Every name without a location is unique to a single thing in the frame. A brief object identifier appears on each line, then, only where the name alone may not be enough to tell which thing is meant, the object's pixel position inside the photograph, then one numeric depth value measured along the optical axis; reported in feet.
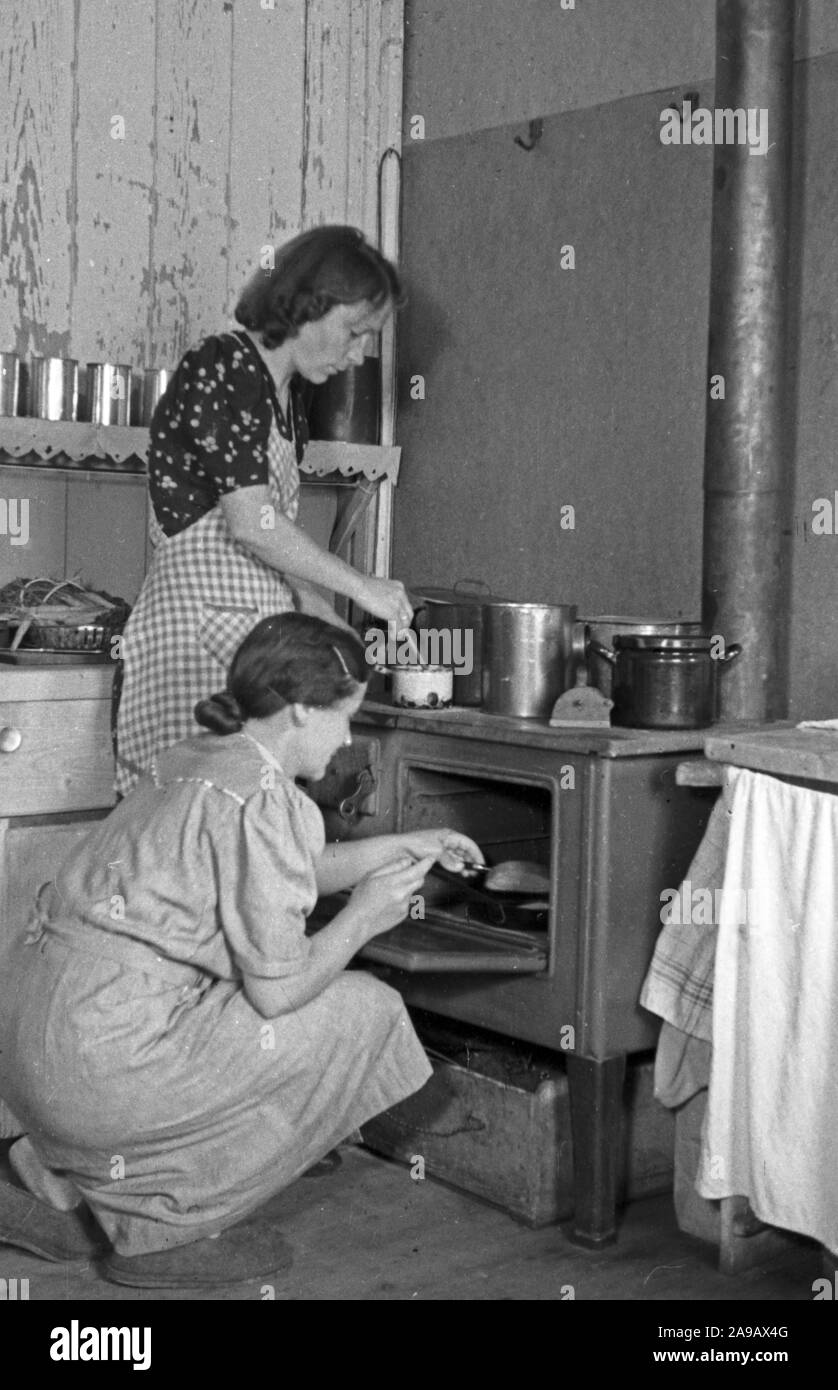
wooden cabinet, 10.07
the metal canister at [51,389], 10.99
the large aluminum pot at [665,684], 8.97
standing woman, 9.06
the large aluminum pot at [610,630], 9.53
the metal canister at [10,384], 10.86
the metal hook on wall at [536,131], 11.93
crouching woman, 7.77
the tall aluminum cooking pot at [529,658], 9.54
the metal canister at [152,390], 11.51
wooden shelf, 10.80
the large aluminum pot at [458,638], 9.90
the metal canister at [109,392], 11.20
